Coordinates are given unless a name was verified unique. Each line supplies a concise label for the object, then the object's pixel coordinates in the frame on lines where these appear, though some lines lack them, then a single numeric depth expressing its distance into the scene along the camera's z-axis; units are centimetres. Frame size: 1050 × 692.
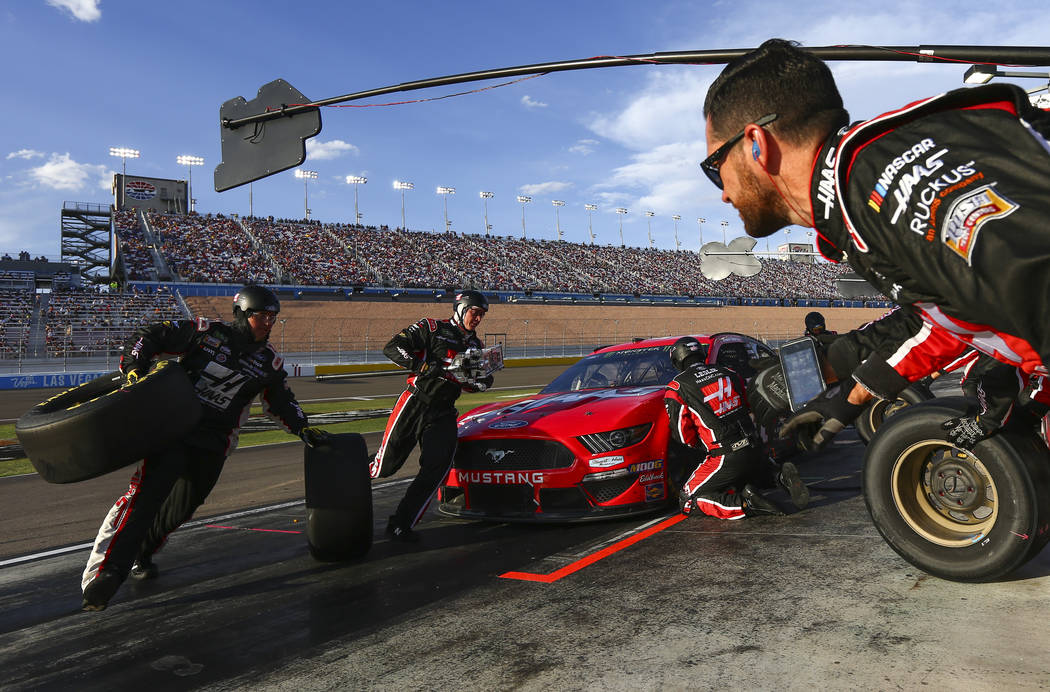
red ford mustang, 460
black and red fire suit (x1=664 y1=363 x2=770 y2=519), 455
